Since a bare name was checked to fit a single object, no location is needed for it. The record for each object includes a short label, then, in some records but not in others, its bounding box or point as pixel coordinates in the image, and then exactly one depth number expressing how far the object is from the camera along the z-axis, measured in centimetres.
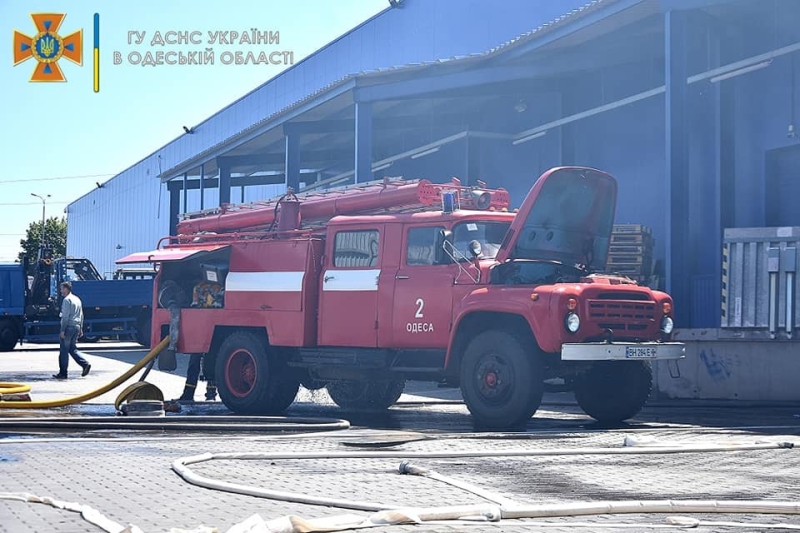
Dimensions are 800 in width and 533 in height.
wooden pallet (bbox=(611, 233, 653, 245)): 2002
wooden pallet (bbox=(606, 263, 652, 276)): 1989
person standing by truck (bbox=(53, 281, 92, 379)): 2081
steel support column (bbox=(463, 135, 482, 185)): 2992
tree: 9546
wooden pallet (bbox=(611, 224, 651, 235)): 2006
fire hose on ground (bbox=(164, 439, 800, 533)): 554
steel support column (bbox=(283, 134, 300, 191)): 3180
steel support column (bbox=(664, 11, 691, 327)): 1791
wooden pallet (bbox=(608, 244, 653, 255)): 1995
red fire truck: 1141
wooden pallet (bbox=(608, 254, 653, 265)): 1997
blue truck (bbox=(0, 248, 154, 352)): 3559
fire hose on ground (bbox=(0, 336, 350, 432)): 1108
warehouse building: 1980
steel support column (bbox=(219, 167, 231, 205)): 3928
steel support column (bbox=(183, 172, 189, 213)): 4591
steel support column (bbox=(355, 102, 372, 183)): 2744
